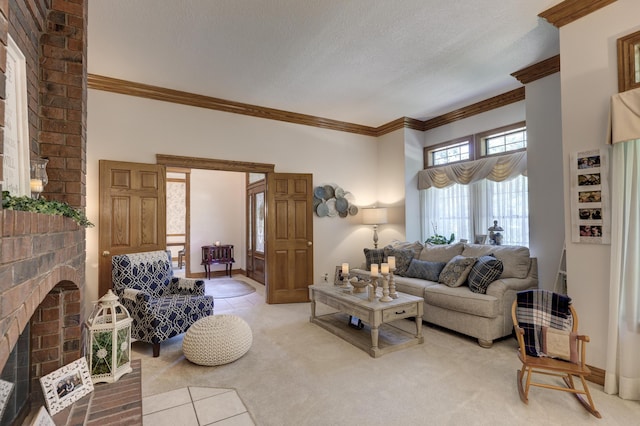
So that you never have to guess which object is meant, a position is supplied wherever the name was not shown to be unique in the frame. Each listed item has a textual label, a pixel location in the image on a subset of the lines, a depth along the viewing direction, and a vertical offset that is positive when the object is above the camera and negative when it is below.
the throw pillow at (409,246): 4.93 -0.53
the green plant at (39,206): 1.17 +0.04
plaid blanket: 2.48 -0.80
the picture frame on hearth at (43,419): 1.33 -0.86
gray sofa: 3.33 -0.92
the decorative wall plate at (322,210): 5.49 +0.06
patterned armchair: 3.18 -0.91
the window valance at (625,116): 2.26 +0.68
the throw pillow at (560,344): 2.33 -0.97
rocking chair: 2.26 -0.95
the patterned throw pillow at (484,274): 3.51 -0.68
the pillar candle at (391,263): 3.54 -0.55
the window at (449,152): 5.13 +1.01
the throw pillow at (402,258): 4.69 -0.66
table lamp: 5.59 -0.05
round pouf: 2.87 -1.15
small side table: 7.35 -0.97
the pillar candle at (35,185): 1.61 +0.15
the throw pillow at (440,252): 4.43 -0.55
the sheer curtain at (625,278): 2.32 -0.48
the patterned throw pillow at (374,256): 5.01 -0.67
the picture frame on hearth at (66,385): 1.64 -0.92
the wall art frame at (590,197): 2.54 +0.12
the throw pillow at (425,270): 4.25 -0.77
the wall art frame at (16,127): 1.46 +0.42
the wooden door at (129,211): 3.90 +0.05
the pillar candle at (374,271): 3.54 -0.63
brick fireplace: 0.99 -0.30
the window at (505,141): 4.41 +1.02
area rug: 5.79 -1.44
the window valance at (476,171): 4.28 +0.61
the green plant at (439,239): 5.09 -0.42
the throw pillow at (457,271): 3.79 -0.70
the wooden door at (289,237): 5.11 -0.38
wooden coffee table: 3.14 -1.05
